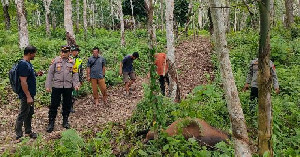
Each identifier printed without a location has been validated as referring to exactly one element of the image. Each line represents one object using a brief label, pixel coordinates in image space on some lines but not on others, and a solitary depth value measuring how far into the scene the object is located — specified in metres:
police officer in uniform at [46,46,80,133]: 6.76
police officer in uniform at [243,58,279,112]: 7.26
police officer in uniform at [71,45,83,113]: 8.47
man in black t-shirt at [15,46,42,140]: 5.96
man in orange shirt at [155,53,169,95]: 9.73
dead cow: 5.21
